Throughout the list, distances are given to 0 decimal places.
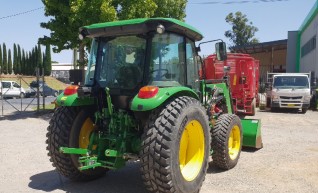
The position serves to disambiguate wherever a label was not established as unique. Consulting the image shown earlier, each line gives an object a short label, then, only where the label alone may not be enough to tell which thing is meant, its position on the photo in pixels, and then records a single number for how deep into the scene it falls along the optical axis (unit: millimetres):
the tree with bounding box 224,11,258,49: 48874
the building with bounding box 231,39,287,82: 27729
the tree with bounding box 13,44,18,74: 40198
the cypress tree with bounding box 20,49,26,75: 40067
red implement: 10649
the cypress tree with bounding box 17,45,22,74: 40023
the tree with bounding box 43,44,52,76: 39587
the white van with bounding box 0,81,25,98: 22564
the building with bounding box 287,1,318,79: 19859
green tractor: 3300
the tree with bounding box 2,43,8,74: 39262
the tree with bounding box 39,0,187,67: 9652
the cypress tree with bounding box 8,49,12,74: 39587
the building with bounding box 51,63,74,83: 55148
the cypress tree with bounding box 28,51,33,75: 39762
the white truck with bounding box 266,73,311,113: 12753
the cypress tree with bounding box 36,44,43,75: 38532
